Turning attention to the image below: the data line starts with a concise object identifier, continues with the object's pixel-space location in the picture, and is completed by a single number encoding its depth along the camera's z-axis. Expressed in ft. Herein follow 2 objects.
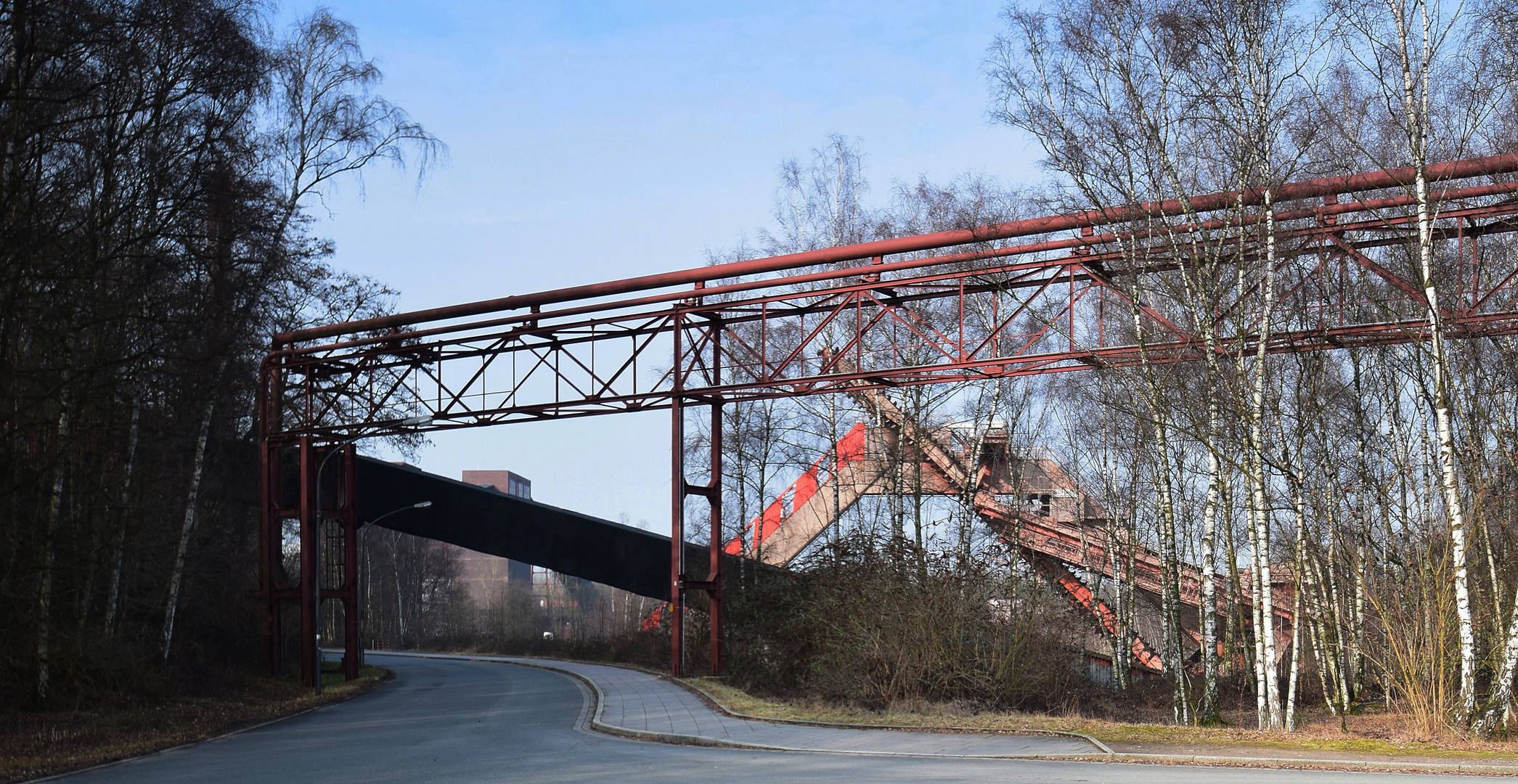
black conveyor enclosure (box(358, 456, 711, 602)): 114.83
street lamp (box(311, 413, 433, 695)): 83.71
